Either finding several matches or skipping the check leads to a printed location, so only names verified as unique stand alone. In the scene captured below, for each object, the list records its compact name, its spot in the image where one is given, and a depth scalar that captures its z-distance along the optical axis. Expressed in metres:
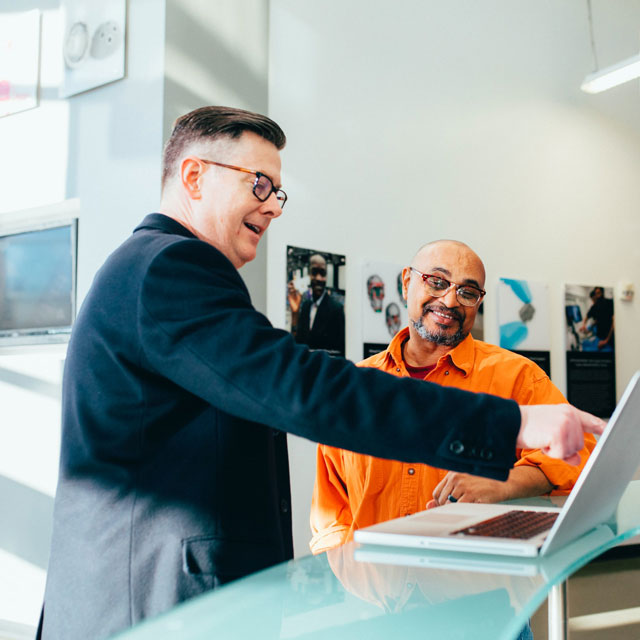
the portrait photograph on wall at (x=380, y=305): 3.96
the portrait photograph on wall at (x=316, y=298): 3.65
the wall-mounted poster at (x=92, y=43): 3.12
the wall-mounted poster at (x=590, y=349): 5.02
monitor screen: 3.39
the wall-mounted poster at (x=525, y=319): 4.70
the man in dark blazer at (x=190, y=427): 1.00
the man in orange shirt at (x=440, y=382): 1.85
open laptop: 0.98
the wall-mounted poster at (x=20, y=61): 3.53
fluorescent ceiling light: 4.60
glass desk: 0.74
